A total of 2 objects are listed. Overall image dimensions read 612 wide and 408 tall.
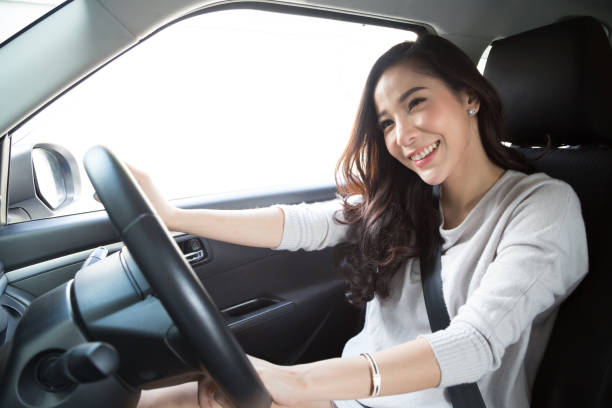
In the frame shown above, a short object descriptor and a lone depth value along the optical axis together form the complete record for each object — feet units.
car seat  3.04
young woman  2.65
